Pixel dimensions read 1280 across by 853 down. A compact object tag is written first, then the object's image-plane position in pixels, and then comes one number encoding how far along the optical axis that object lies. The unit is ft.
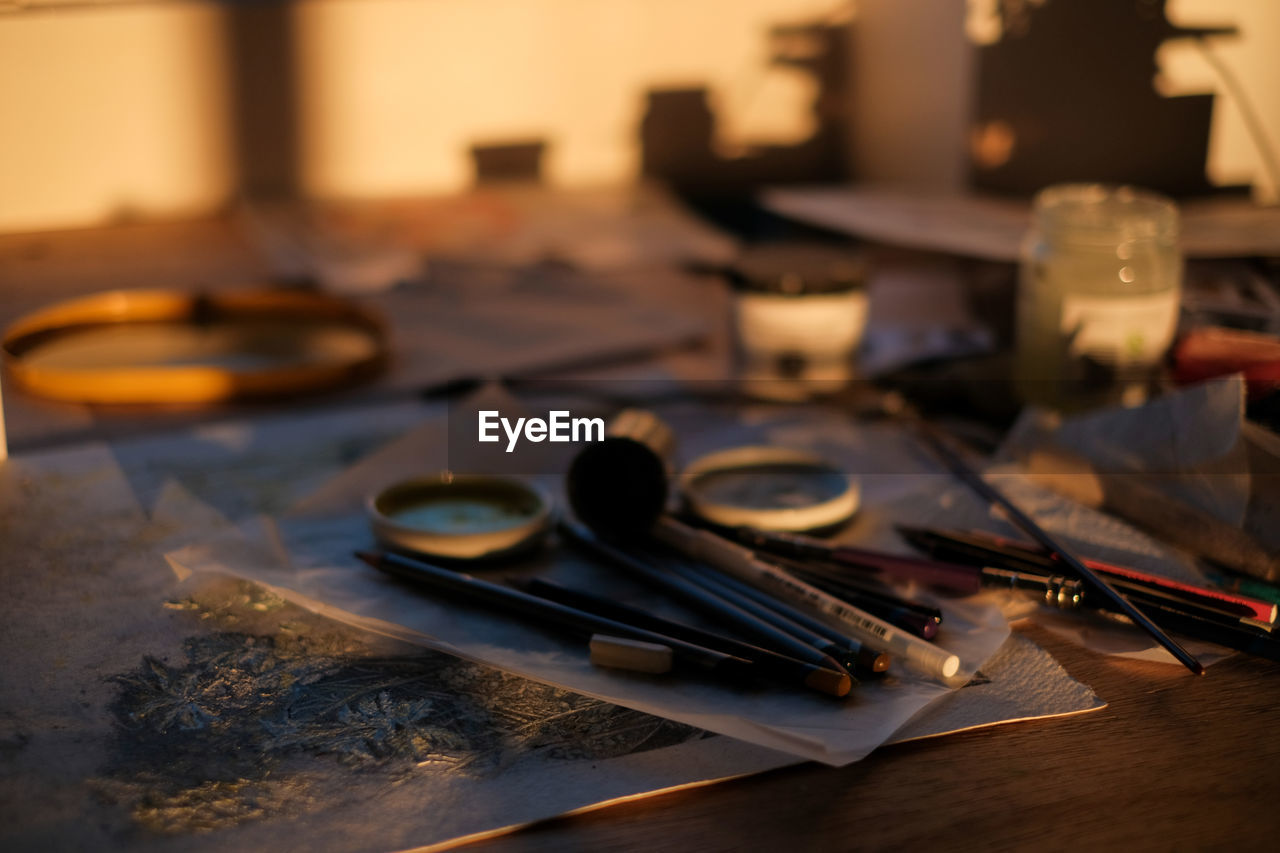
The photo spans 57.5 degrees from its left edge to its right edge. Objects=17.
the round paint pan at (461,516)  1.87
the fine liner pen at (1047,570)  1.67
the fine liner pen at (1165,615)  1.62
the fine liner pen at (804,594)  1.56
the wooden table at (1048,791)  1.29
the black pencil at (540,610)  1.54
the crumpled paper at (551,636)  1.44
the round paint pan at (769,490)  1.96
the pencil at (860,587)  1.67
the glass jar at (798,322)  2.68
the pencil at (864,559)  1.80
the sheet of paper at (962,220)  2.89
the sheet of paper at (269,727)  1.31
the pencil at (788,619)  1.55
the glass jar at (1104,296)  2.29
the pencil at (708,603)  1.55
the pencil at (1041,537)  1.60
